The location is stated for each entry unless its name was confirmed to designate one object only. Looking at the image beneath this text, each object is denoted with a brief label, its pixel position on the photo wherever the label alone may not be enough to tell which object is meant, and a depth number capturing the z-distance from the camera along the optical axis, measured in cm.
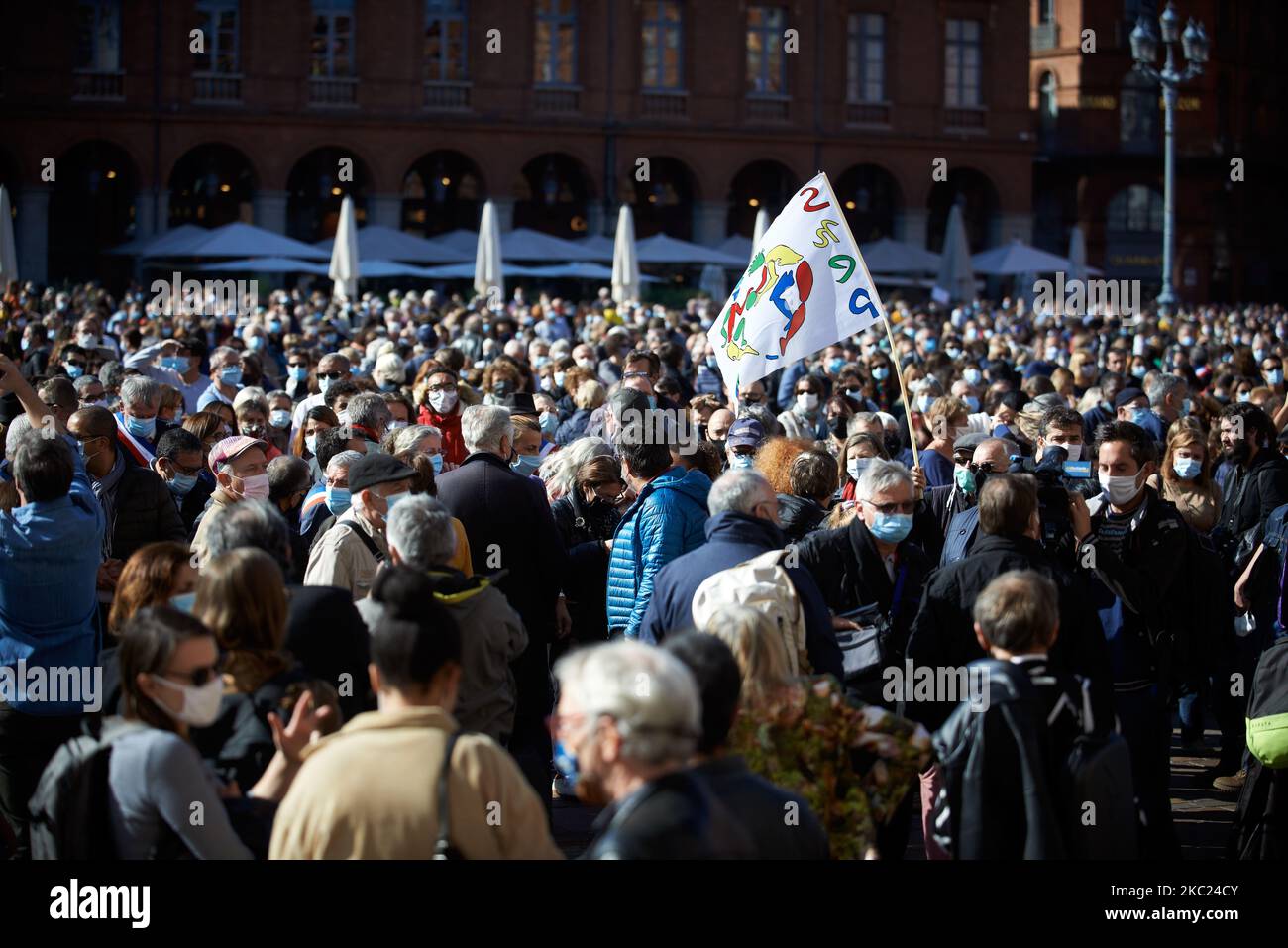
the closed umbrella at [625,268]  3066
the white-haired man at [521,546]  735
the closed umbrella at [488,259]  2980
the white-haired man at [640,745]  358
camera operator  678
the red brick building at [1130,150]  5353
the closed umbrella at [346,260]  2914
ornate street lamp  2544
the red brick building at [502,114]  3950
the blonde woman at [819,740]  482
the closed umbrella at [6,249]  2339
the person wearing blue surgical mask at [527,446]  926
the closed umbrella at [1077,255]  3812
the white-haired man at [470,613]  568
